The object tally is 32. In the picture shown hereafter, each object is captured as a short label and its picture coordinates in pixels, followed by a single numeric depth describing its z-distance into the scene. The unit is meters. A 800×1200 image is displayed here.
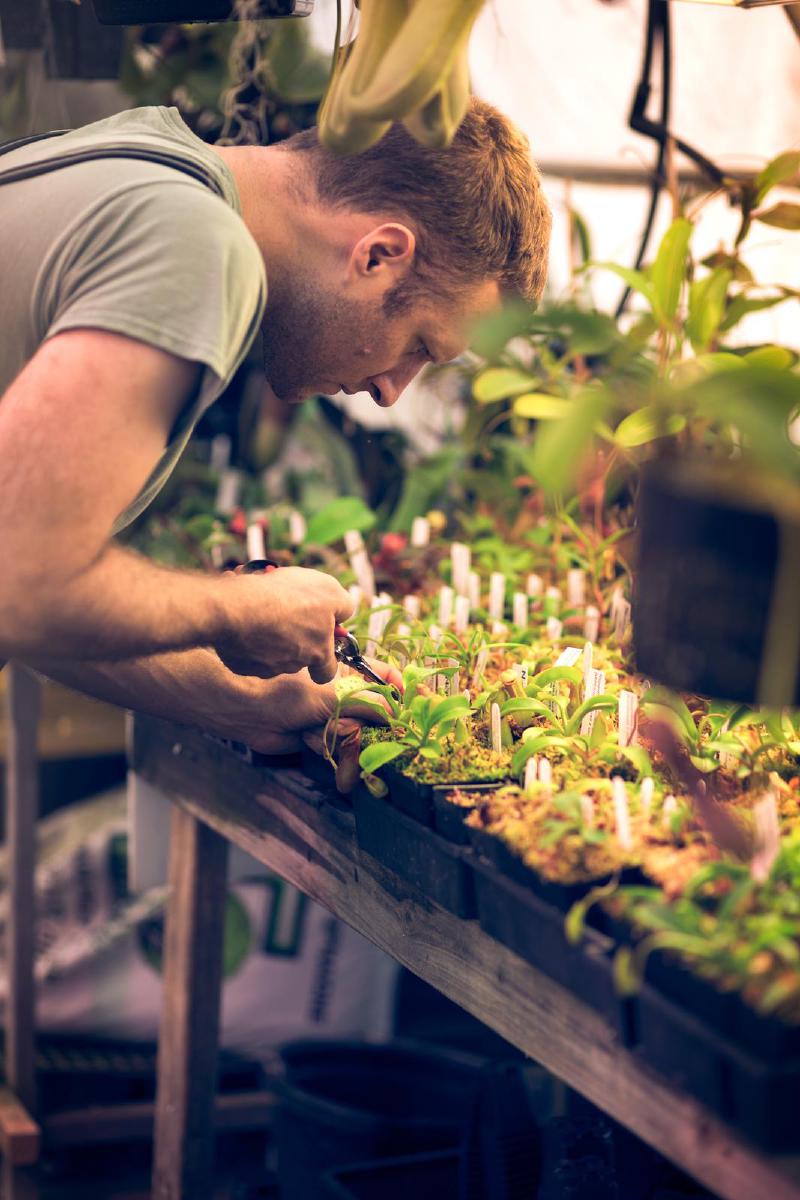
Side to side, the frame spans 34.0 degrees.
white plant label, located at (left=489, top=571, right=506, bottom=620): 1.83
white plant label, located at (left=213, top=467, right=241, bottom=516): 2.58
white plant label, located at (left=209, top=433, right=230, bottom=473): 2.93
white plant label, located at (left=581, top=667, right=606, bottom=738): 1.34
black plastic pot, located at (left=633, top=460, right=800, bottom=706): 0.94
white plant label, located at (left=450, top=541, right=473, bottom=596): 1.94
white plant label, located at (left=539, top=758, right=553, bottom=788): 1.17
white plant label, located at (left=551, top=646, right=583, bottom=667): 1.50
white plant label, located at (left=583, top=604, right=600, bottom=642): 1.77
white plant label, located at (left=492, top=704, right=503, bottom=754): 1.31
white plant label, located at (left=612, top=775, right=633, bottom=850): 1.02
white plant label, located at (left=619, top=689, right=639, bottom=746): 1.28
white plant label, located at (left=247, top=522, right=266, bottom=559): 1.97
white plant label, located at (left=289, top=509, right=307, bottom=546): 2.13
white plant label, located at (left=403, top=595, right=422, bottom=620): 1.80
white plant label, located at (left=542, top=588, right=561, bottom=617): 1.87
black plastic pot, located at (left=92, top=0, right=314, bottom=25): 1.62
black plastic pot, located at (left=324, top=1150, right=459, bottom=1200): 1.79
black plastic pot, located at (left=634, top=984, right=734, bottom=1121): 0.85
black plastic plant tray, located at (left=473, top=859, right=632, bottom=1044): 0.95
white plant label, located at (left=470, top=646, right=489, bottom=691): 1.50
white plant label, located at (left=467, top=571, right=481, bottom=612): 1.94
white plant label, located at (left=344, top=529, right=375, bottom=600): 1.97
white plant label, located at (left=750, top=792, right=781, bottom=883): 0.96
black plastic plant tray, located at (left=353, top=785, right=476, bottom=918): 1.15
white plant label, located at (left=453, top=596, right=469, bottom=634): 1.75
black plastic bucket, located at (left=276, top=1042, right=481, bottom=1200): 1.88
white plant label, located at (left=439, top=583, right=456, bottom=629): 1.80
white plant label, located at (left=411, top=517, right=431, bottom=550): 2.14
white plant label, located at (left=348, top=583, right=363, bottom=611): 1.86
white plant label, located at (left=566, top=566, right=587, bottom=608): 1.94
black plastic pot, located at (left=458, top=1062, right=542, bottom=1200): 1.50
